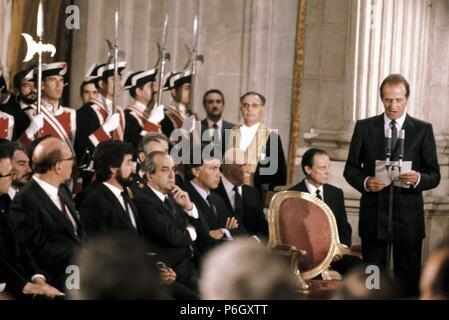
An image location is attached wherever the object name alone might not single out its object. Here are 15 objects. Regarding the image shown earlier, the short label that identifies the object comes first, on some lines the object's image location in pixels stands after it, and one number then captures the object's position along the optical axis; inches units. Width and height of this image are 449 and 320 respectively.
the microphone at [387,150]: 587.2
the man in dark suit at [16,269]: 483.9
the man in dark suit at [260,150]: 835.1
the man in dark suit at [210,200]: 643.9
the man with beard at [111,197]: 544.8
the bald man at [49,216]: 511.3
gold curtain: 828.5
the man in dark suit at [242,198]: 690.5
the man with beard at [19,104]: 704.9
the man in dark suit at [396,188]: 593.2
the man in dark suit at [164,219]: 565.1
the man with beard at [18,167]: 560.4
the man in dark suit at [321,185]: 666.0
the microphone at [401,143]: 584.5
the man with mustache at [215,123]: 838.7
